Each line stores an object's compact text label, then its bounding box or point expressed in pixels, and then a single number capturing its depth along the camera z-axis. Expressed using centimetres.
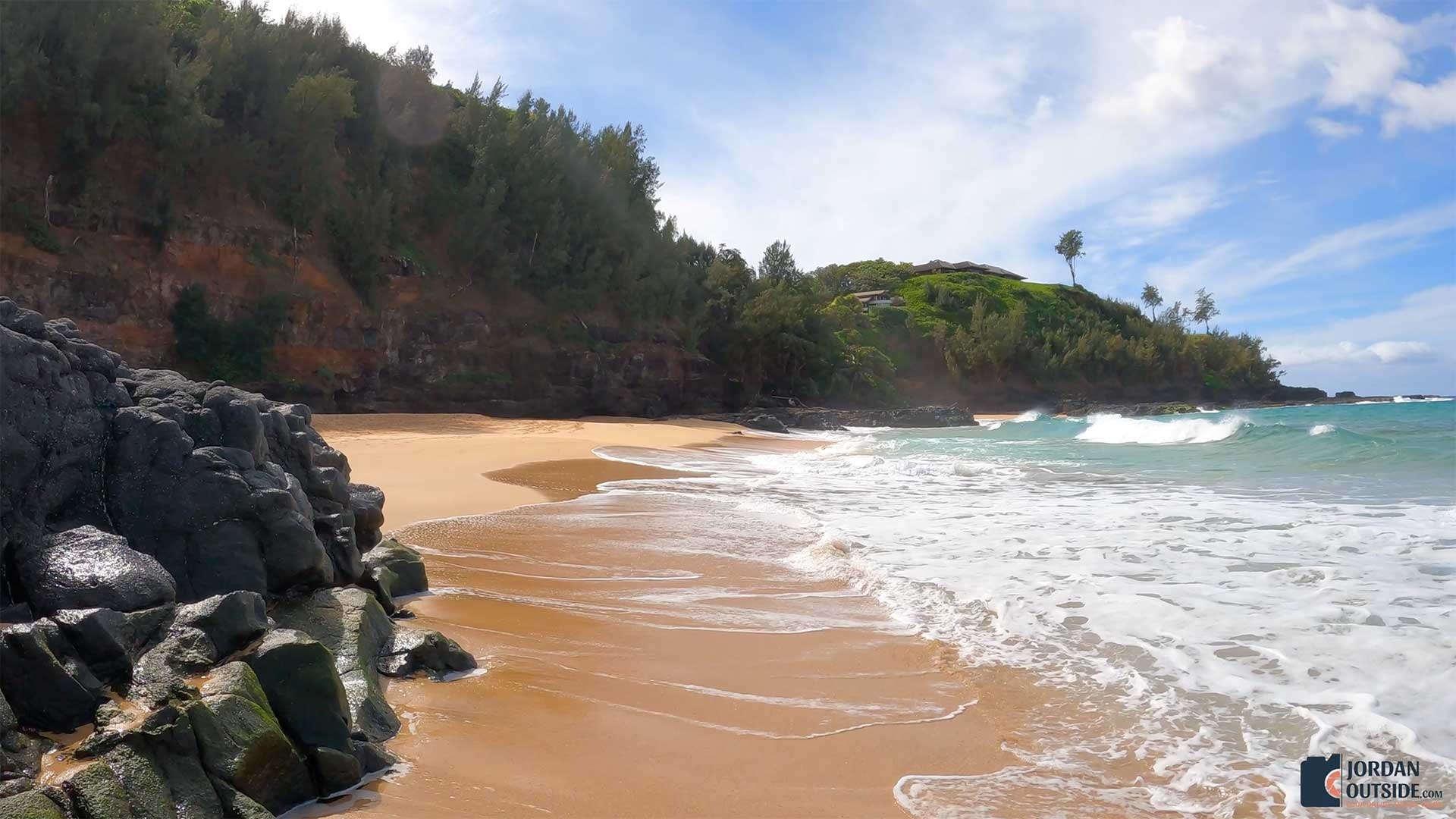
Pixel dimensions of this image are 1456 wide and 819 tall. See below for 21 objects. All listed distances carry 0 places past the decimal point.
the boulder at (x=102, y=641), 284
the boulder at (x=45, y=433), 354
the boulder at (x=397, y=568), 519
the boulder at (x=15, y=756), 228
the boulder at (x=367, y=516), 583
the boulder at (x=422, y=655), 394
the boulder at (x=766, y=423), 3188
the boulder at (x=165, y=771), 235
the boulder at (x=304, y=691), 287
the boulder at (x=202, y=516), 391
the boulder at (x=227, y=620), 315
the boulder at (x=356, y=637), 327
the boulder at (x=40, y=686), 262
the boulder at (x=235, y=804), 249
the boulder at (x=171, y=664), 274
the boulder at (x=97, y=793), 224
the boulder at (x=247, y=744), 255
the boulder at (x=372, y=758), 295
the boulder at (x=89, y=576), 319
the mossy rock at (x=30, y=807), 209
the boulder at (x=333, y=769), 280
